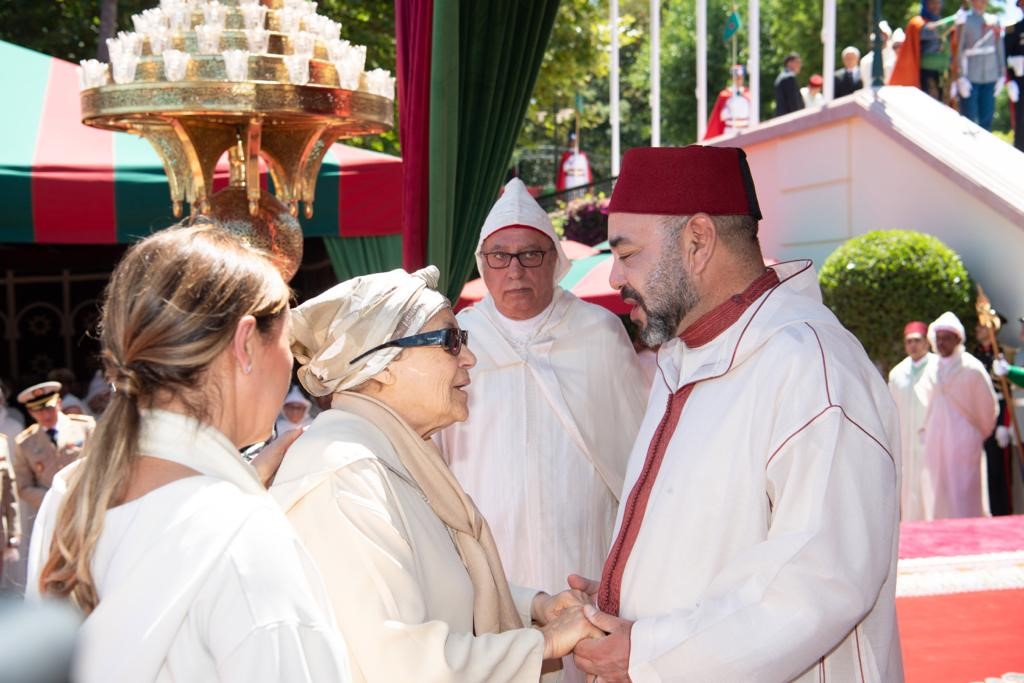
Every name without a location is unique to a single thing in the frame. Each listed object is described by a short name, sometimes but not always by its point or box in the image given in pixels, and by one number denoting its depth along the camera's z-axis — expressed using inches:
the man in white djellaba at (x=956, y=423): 363.9
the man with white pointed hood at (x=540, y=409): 160.9
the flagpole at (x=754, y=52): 719.7
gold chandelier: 181.9
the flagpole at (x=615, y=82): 888.3
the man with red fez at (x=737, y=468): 90.4
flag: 831.1
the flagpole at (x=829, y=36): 644.1
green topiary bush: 420.8
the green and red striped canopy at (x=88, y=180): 357.4
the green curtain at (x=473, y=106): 158.9
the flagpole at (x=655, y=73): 866.1
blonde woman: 54.7
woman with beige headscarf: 83.3
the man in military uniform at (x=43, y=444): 263.3
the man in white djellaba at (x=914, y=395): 379.6
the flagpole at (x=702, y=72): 813.9
